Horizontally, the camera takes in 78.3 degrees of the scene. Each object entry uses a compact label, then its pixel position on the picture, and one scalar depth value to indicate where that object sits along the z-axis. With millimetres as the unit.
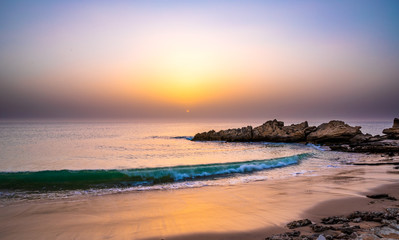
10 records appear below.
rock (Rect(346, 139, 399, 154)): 25062
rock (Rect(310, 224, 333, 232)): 5122
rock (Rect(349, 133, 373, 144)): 32456
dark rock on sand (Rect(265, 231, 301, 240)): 4746
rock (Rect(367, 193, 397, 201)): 7878
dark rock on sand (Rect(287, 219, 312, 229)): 5590
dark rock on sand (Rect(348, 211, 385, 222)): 5652
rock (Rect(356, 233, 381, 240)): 4371
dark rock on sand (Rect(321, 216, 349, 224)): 5704
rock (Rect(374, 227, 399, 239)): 4432
